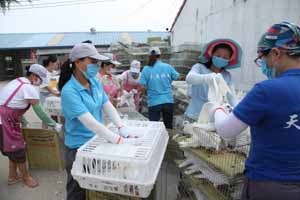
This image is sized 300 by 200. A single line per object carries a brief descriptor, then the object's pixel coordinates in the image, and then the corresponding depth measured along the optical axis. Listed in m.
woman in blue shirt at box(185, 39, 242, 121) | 2.42
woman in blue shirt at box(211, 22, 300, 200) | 1.13
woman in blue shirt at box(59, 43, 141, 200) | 1.87
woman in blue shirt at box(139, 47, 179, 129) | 4.00
